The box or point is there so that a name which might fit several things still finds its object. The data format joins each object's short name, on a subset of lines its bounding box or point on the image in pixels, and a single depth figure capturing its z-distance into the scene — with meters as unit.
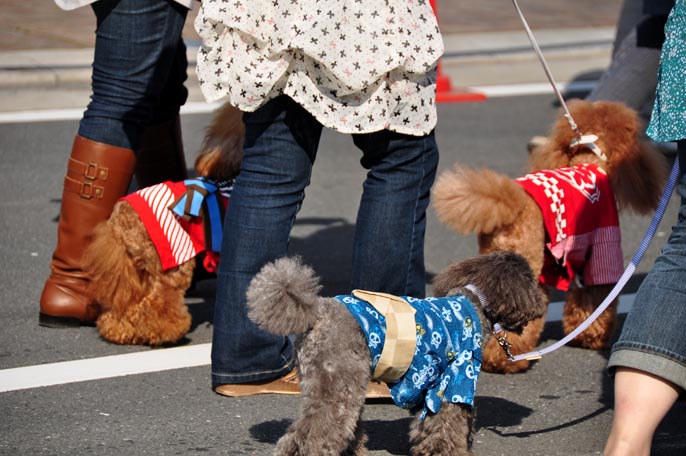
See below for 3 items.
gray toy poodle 5.39
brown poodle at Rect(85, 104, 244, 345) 7.59
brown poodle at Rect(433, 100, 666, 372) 7.44
